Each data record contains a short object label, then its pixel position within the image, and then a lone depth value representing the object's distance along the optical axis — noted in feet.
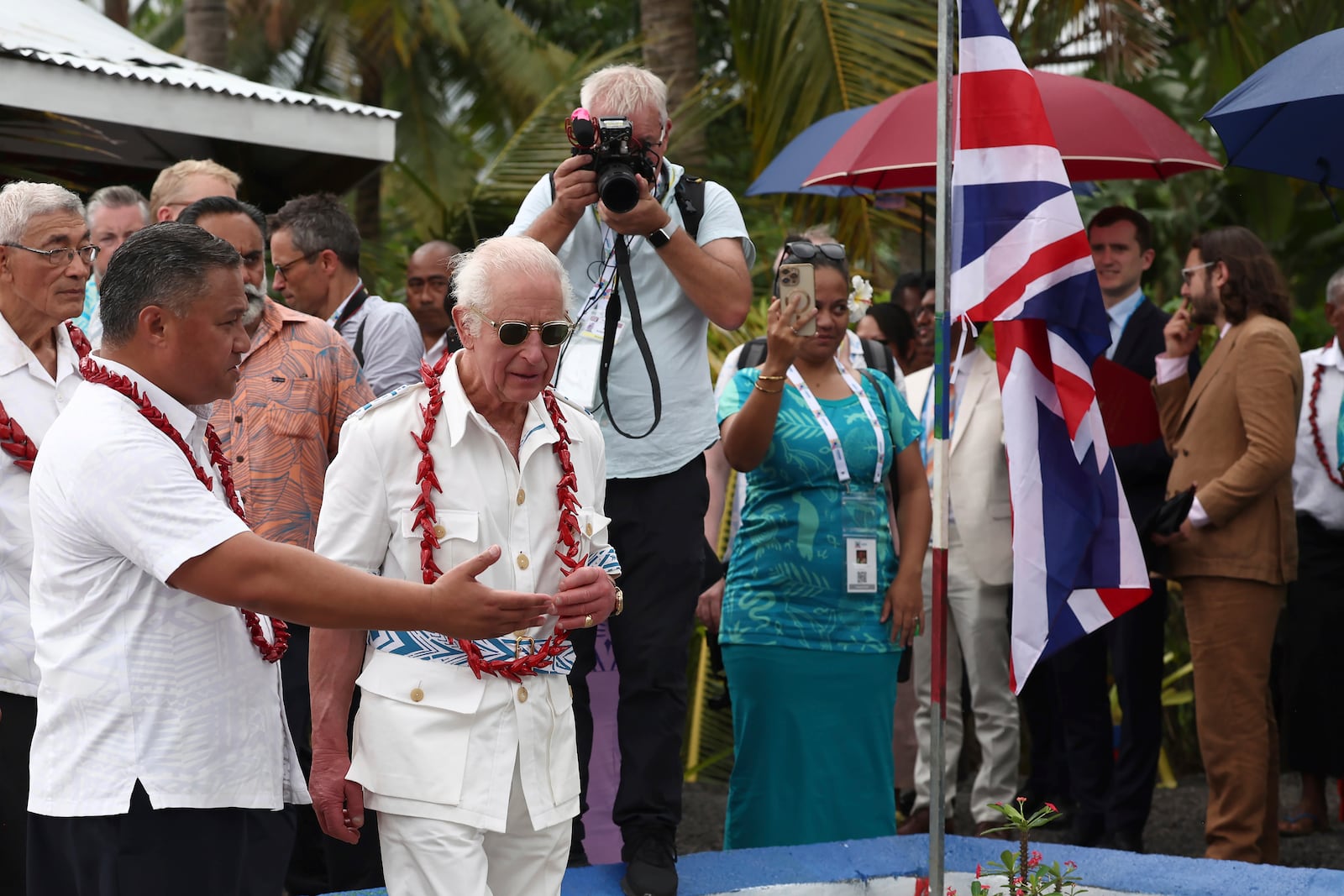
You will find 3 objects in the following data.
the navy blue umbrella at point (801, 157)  25.96
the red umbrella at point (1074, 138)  22.03
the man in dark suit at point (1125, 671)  20.59
